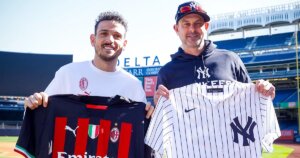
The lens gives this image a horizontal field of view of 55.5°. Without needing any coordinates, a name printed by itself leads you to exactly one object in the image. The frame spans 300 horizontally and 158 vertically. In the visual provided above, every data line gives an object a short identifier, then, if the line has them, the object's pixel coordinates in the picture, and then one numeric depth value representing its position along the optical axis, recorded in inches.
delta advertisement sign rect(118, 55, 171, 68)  1185.4
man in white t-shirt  112.7
